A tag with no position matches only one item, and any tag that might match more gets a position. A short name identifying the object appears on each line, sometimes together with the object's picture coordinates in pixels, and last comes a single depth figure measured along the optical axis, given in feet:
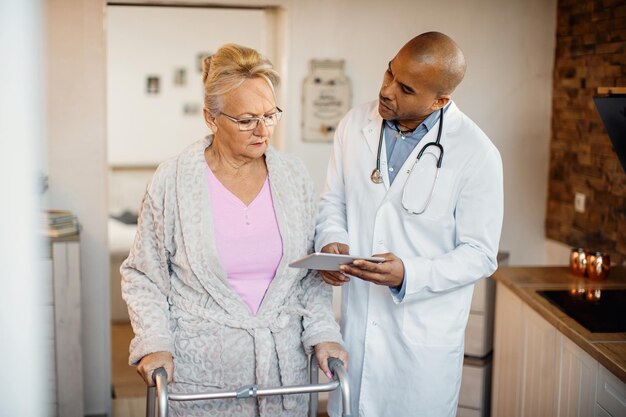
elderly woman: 5.82
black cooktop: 7.74
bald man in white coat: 6.75
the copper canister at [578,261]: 9.81
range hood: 7.43
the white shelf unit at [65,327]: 10.63
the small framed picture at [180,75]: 24.00
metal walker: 5.20
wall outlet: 11.32
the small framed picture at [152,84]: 23.91
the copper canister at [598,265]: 9.52
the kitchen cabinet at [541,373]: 7.22
